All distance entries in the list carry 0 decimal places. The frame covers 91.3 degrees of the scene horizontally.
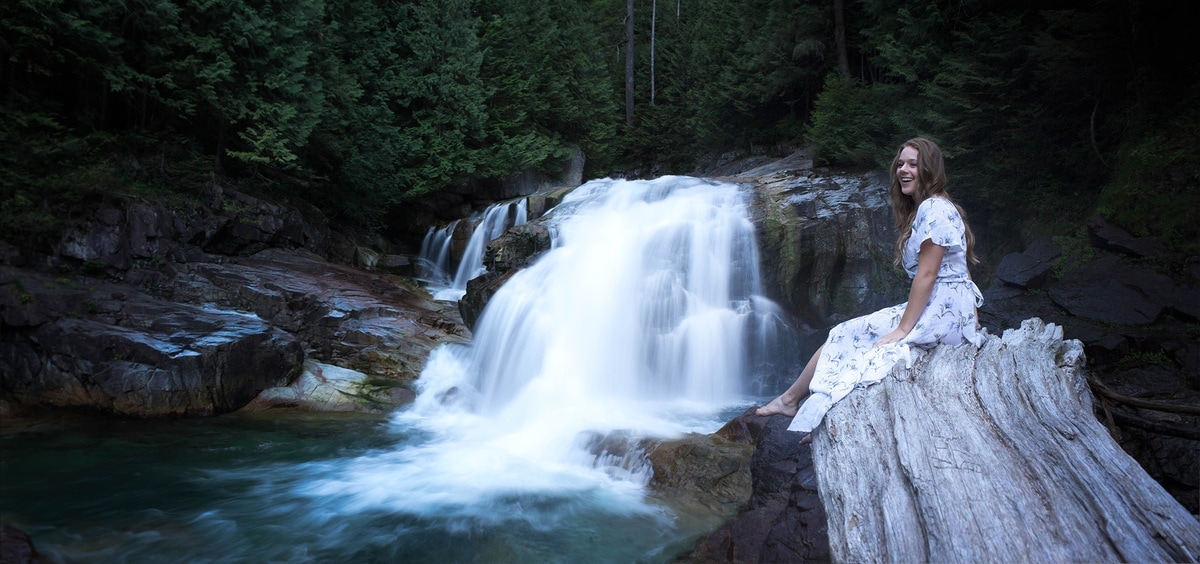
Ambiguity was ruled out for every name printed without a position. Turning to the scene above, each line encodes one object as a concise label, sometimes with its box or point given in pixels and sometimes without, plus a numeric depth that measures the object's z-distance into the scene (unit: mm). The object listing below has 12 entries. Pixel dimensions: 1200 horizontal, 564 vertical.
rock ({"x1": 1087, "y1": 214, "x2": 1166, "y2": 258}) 7117
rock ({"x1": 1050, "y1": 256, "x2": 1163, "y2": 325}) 6707
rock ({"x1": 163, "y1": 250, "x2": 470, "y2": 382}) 9250
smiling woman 3182
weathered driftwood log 2045
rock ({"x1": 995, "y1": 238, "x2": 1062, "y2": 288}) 8040
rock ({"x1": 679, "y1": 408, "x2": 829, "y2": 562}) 3801
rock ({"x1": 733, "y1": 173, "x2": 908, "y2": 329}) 10023
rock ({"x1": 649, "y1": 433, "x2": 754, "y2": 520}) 5406
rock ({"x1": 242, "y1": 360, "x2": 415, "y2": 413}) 8203
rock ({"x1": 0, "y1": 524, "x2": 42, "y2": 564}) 3703
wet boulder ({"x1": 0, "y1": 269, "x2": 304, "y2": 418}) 7344
